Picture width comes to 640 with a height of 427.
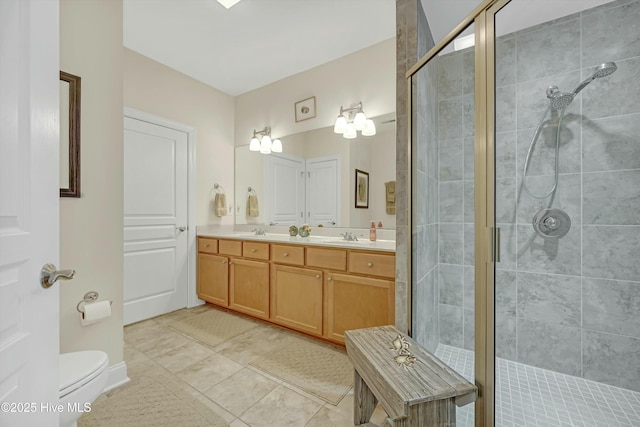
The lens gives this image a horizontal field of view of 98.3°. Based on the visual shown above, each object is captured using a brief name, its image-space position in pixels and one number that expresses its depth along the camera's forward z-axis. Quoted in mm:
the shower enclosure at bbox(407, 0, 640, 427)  1276
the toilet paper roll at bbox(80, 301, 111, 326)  1523
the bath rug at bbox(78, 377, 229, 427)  1396
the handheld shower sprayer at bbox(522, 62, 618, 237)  1468
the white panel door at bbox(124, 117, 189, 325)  2639
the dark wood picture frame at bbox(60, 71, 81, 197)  1517
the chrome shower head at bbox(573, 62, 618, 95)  1419
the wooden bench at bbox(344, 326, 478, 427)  984
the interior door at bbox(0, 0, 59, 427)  607
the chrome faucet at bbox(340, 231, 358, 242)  2471
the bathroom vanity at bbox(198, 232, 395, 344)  1967
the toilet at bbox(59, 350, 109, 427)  1054
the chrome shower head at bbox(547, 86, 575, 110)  1514
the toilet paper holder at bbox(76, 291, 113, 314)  1545
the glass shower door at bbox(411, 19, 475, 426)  1408
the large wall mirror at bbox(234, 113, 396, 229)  2473
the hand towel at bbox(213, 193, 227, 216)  3327
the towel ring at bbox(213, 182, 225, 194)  3382
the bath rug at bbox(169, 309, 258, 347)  2361
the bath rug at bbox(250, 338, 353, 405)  1681
